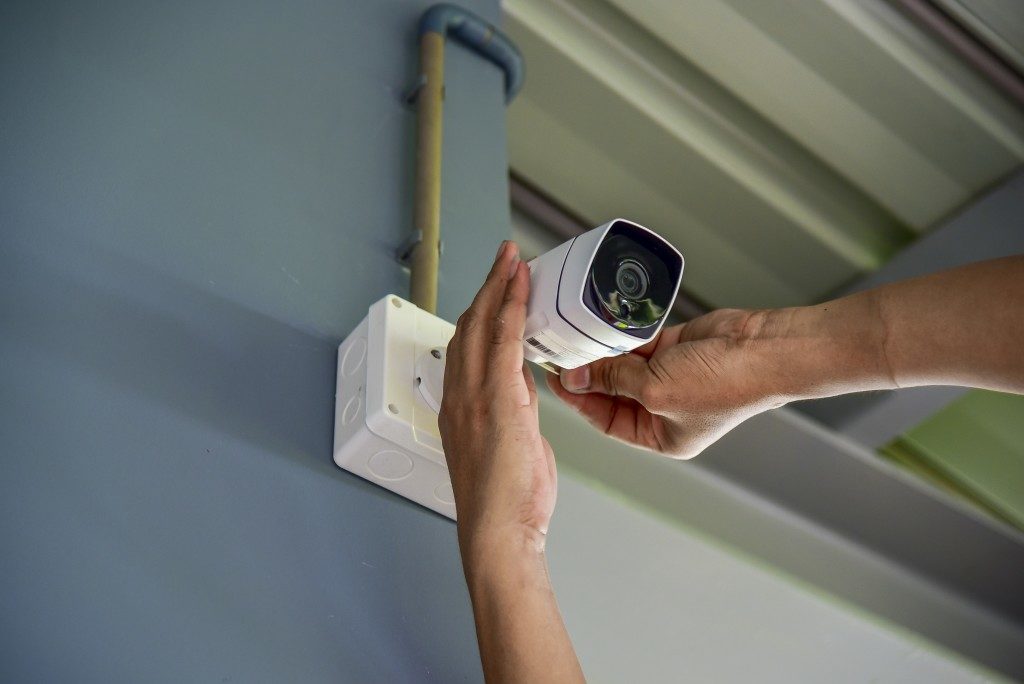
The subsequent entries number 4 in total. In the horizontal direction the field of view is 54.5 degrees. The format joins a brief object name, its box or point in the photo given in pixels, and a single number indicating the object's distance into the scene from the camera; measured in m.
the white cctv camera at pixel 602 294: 0.84
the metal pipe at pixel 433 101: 1.09
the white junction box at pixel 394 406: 0.90
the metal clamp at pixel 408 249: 1.12
